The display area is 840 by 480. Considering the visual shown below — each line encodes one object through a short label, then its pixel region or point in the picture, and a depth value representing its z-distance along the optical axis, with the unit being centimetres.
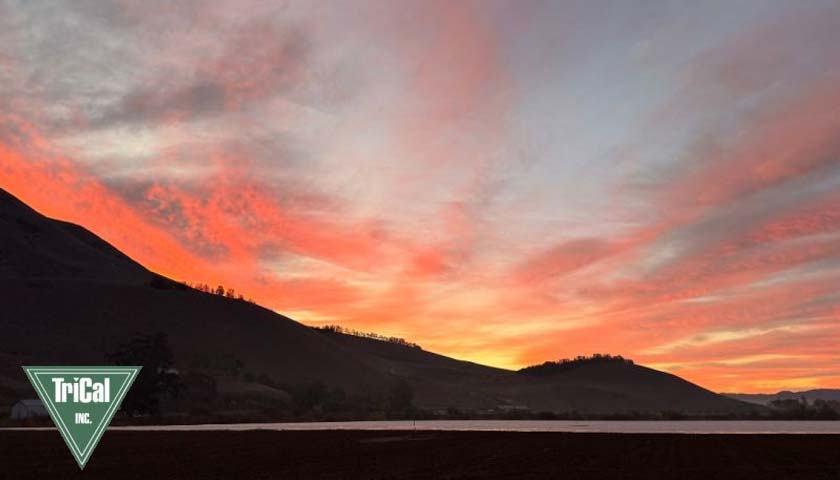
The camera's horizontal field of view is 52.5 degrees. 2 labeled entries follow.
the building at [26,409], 15475
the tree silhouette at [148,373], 16588
